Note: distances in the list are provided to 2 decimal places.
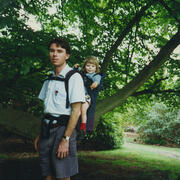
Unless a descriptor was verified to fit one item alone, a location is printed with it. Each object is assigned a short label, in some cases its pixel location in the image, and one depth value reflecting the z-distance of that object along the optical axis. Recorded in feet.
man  6.44
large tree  11.94
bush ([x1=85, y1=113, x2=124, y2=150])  34.63
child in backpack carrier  10.54
